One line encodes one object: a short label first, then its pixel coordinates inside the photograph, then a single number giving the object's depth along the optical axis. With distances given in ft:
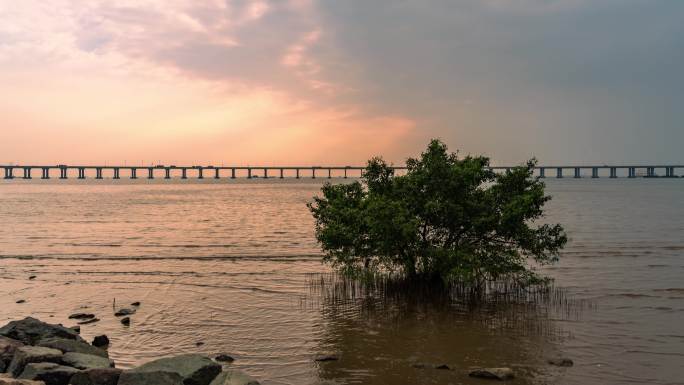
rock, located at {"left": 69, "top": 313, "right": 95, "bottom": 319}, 67.82
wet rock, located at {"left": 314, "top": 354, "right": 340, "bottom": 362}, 51.83
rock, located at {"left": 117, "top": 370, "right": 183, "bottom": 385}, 37.77
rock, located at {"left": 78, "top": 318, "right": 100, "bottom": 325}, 65.10
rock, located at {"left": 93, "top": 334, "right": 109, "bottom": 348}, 55.21
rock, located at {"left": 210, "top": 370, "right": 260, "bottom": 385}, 39.27
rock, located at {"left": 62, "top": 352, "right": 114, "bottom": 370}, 42.45
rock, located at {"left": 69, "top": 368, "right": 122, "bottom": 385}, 39.65
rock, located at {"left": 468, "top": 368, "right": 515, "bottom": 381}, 46.26
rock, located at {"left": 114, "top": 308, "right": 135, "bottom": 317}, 68.89
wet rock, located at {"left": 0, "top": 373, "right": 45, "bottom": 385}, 34.91
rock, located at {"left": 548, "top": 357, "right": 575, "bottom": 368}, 50.01
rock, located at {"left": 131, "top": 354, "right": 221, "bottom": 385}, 39.91
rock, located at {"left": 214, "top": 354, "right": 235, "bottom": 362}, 51.70
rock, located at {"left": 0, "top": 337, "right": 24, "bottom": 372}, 44.29
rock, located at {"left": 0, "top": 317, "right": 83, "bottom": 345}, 51.08
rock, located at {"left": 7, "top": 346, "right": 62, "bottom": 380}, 42.32
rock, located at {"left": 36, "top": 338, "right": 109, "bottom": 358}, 47.02
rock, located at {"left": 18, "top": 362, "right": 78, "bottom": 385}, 39.68
